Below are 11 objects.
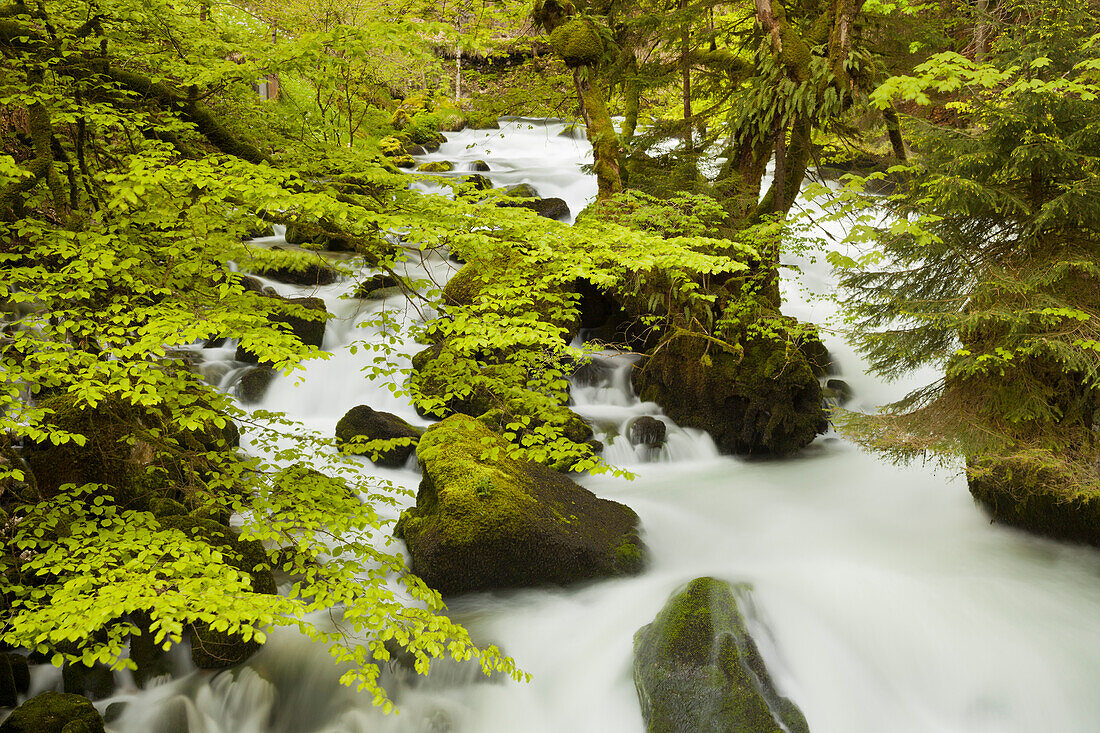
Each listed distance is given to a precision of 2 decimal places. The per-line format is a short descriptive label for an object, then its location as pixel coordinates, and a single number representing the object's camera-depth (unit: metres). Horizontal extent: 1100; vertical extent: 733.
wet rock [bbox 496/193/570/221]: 15.27
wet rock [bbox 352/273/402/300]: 11.66
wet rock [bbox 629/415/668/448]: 9.71
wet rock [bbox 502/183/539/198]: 15.67
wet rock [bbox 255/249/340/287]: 12.37
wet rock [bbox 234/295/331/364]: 10.47
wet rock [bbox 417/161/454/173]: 19.06
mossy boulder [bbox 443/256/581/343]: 9.10
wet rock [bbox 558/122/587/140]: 22.85
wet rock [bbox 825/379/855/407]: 11.21
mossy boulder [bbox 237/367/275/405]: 9.91
